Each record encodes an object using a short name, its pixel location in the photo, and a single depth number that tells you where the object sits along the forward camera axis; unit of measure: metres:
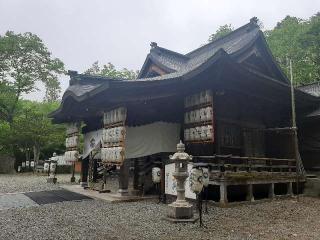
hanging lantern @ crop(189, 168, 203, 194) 8.12
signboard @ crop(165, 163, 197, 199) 9.75
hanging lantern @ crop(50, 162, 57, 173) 20.12
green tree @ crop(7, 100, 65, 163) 30.23
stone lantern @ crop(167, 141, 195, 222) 8.42
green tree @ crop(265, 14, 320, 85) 31.59
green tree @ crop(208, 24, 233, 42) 40.54
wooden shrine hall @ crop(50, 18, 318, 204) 11.67
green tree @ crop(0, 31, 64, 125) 33.44
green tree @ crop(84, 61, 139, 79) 44.34
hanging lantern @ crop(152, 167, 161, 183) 10.94
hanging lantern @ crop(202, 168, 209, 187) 9.06
